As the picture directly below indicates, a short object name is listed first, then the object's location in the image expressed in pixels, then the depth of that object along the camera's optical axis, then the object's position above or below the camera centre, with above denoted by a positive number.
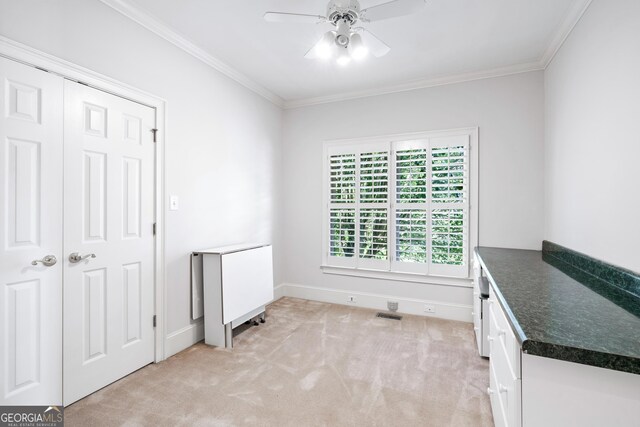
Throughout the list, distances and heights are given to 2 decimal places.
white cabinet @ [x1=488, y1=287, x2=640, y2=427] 0.84 -0.56
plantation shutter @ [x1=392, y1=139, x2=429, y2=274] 3.42 +0.07
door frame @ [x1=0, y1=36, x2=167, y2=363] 2.03 +0.32
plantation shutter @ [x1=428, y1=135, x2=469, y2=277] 3.26 +0.08
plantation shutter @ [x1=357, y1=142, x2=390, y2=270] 3.61 +0.09
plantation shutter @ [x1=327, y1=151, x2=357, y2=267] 3.80 +0.07
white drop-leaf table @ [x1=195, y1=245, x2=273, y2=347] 2.65 -0.74
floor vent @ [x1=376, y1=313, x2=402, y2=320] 3.37 -1.23
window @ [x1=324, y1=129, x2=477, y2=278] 3.28 +0.12
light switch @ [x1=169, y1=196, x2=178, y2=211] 2.52 +0.09
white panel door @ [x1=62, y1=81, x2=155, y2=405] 1.87 -0.18
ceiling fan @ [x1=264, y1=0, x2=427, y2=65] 1.70 +1.21
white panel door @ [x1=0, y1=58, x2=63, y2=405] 1.58 -0.12
